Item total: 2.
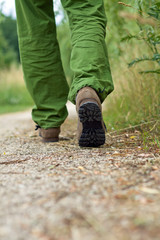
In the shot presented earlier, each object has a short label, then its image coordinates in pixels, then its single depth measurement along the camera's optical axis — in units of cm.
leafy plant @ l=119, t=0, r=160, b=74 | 155
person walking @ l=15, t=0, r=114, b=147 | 153
